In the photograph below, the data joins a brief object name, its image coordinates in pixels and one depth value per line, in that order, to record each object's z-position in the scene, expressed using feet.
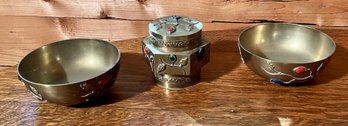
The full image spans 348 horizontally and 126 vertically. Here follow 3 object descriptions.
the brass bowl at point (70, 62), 2.57
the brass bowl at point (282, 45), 2.57
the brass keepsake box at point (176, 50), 2.42
